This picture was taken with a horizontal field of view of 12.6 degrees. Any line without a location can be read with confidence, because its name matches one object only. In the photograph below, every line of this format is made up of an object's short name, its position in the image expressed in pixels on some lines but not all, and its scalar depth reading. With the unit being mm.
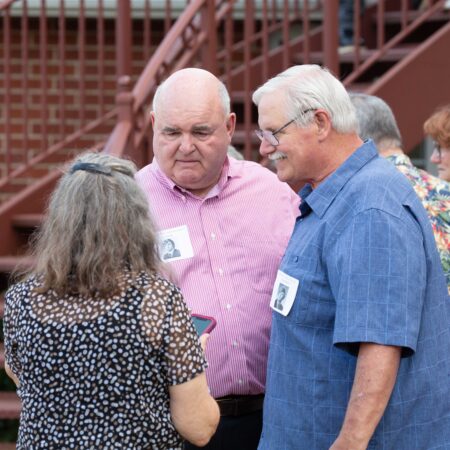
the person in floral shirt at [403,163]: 8349
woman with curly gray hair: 5231
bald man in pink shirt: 6760
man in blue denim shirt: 5387
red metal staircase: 11849
